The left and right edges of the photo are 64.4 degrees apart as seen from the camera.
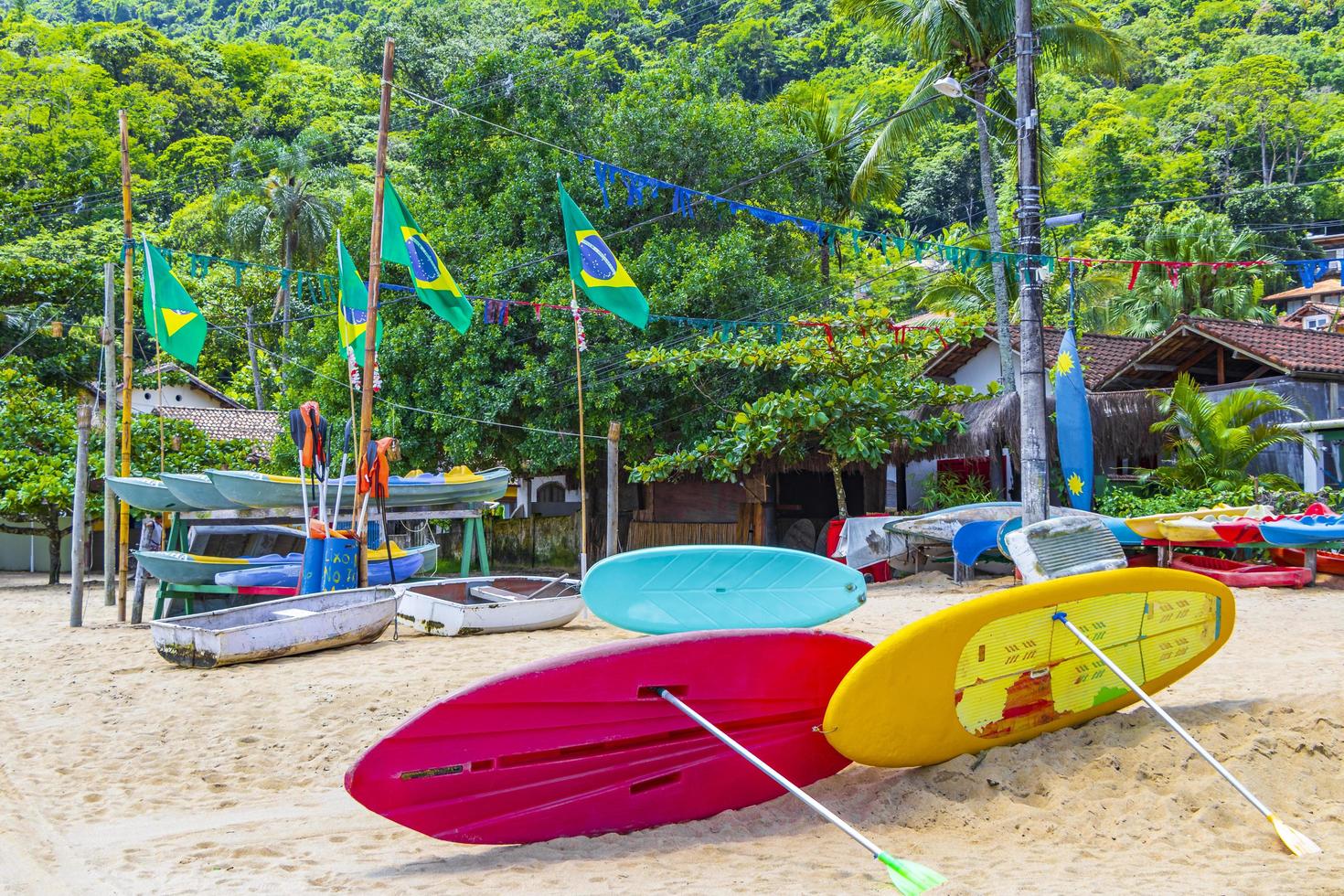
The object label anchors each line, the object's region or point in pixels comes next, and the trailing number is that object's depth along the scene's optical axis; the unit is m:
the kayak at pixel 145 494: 14.77
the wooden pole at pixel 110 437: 15.68
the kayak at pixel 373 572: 13.59
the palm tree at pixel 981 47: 18.39
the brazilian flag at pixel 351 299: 13.51
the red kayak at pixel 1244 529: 12.51
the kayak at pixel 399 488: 14.41
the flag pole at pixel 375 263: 11.20
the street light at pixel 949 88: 10.39
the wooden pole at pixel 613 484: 14.00
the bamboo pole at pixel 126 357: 14.25
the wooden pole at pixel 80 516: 13.77
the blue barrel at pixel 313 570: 12.27
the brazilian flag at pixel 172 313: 14.04
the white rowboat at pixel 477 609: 11.66
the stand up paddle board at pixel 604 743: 5.13
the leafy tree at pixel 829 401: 16.16
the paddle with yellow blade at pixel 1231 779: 4.93
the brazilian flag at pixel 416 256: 11.92
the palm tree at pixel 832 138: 24.33
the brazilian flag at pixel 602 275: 12.36
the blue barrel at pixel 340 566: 12.08
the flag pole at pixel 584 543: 13.56
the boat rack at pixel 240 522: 13.50
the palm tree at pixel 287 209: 31.98
